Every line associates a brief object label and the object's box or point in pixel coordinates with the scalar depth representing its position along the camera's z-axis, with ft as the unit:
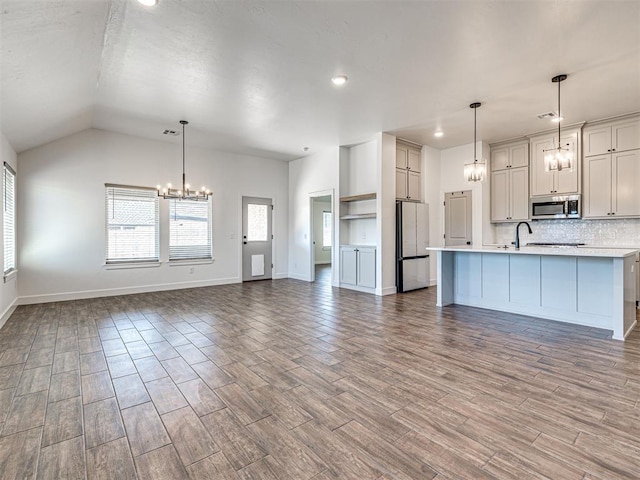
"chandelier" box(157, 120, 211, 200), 19.01
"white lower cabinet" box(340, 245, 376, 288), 21.07
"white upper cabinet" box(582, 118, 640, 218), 16.98
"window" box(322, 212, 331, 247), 41.75
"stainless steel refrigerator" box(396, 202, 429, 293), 20.93
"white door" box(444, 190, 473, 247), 22.85
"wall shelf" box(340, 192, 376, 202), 21.39
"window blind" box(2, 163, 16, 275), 15.12
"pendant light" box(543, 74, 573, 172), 12.84
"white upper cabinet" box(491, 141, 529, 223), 20.83
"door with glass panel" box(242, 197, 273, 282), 26.09
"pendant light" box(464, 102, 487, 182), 15.40
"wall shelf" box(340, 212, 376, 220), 21.63
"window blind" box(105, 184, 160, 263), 20.33
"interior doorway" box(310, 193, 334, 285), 40.47
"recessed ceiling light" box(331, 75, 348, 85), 12.64
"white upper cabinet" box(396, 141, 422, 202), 21.66
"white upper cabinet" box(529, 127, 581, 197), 18.71
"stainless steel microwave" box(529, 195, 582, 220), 18.79
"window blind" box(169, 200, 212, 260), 22.66
